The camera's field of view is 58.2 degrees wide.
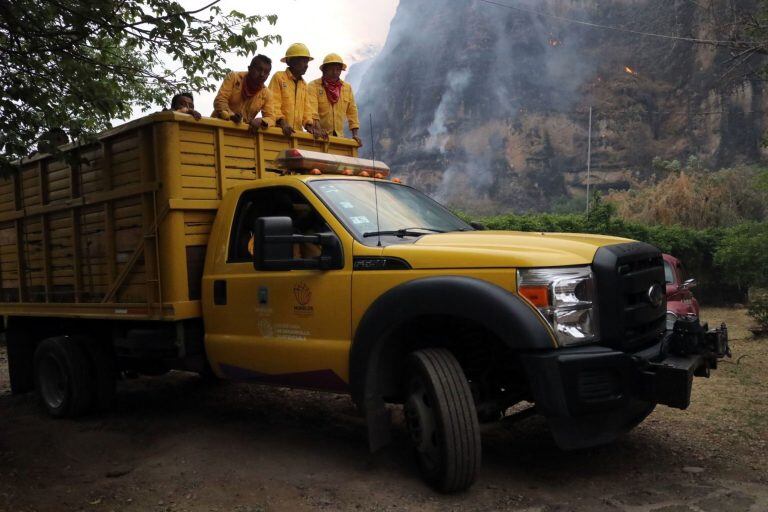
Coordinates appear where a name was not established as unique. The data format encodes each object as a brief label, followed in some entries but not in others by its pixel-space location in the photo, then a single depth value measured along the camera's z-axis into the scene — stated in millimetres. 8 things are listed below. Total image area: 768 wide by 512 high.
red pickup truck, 8594
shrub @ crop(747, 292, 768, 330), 11266
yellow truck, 3773
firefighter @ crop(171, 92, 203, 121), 6836
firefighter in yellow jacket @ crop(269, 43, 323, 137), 6582
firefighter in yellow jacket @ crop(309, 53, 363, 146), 6910
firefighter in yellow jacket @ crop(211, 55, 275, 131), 6320
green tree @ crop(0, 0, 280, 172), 5188
